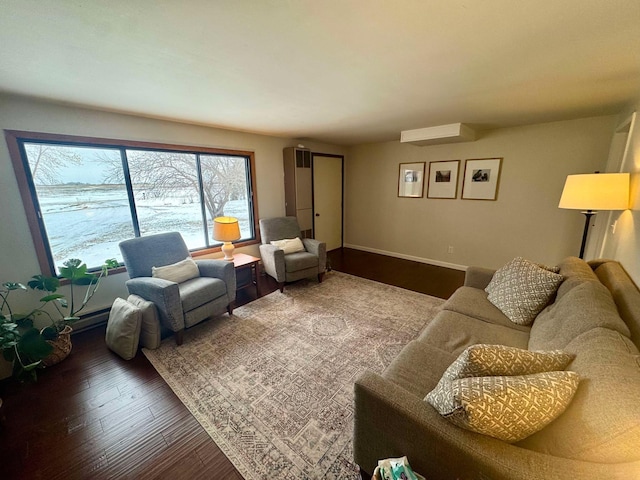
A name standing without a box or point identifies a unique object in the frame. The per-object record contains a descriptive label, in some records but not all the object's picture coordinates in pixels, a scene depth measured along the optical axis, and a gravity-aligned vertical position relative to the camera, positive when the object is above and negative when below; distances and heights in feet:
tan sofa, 2.29 -2.63
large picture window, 7.23 +0.09
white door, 15.47 -0.57
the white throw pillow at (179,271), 8.10 -2.62
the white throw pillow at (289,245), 11.78 -2.56
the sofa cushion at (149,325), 6.96 -3.70
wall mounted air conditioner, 10.43 +2.36
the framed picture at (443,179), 12.89 +0.49
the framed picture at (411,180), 14.06 +0.50
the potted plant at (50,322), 5.63 -3.30
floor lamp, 6.21 -0.17
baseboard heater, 8.08 -4.17
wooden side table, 10.31 -3.65
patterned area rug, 4.49 -4.57
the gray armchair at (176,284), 7.11 -2.90
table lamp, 9.85 -1.58
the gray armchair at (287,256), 10.77 -2.94
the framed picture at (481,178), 11.73 +0.42
